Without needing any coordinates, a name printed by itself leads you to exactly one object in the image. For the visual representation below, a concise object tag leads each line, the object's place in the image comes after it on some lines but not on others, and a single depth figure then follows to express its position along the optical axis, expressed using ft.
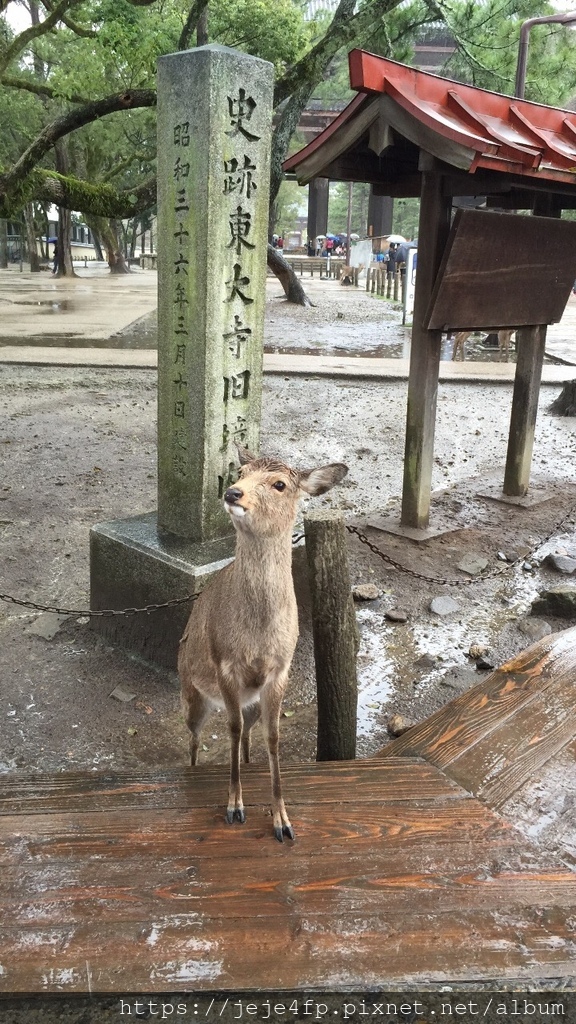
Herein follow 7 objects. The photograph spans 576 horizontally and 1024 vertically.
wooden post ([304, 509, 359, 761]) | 8.97
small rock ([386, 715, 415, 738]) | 11.72
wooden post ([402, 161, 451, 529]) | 16.74
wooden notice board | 16.58
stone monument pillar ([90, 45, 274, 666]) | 11.55
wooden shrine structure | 14.43
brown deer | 6.66
